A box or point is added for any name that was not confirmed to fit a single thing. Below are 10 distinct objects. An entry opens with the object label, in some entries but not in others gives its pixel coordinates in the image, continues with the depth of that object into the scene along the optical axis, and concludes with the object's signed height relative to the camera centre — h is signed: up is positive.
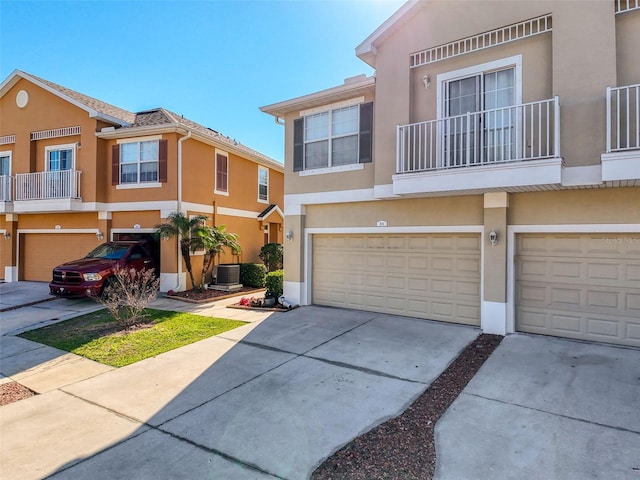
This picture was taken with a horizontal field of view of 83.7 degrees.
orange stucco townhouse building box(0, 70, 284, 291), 13.30 +2.56
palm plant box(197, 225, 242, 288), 12.58 -0.04
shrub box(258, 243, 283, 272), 16.20 -0.64
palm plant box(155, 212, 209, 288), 12.26 +0.37
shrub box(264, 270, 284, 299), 11.30 -1.35
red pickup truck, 10.66 -0.90
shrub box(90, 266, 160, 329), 8.57 -1.50
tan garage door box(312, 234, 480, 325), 8.31 -0.83
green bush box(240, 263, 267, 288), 14.29 -1.30
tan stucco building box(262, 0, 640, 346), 6.57 +1.53
